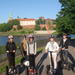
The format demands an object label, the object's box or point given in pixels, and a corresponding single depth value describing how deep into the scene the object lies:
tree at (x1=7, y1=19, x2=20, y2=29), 71.33
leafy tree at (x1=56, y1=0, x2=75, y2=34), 15.43
